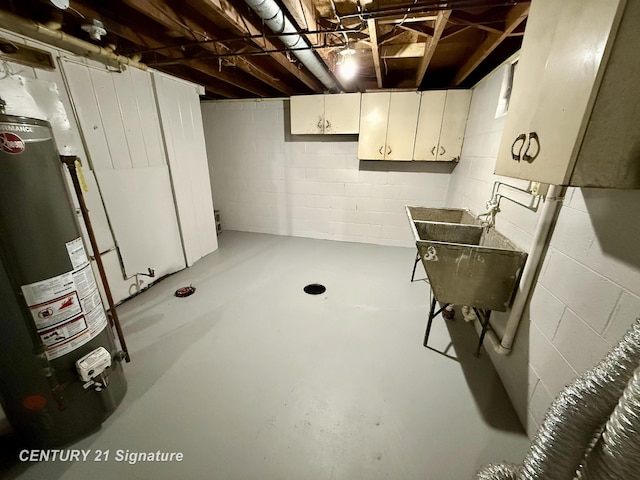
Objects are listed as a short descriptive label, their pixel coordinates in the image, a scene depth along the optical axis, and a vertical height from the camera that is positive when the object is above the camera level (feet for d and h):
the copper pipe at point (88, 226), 4.01 -1.21
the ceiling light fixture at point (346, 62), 6.59 +2.89
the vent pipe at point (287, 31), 4.75 +2.77
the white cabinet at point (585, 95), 2.23 +0.66
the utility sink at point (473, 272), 4.93 -2.18
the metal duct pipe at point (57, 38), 4.83 +2.51
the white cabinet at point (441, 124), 9.63 +1.42
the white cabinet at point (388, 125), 10.11 +1.45
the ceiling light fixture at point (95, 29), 5.58 +2.79
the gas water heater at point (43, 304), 3.27 -2.10
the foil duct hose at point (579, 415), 2.12 -2.27
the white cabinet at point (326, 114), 10.75 +1.97
